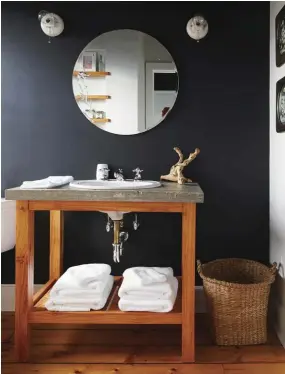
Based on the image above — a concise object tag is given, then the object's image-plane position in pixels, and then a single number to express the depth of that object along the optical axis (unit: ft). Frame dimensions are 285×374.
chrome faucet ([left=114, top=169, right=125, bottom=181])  8.02
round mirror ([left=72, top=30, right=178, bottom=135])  8.14
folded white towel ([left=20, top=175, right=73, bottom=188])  6.34
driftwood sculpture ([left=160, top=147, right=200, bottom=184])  7.56
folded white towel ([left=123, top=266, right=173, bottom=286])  6.46
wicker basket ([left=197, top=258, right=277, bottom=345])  6.67
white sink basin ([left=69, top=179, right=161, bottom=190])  6.29
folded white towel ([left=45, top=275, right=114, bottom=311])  6.36
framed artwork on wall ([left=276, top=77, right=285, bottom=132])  7.13
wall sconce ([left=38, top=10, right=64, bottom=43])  7.91
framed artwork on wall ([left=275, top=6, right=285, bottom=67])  7.06
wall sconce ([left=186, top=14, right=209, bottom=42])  7.82
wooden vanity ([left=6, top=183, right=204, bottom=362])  6.03
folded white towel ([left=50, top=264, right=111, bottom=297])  6.40
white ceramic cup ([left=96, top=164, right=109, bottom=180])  8.05
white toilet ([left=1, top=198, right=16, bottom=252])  7.41
